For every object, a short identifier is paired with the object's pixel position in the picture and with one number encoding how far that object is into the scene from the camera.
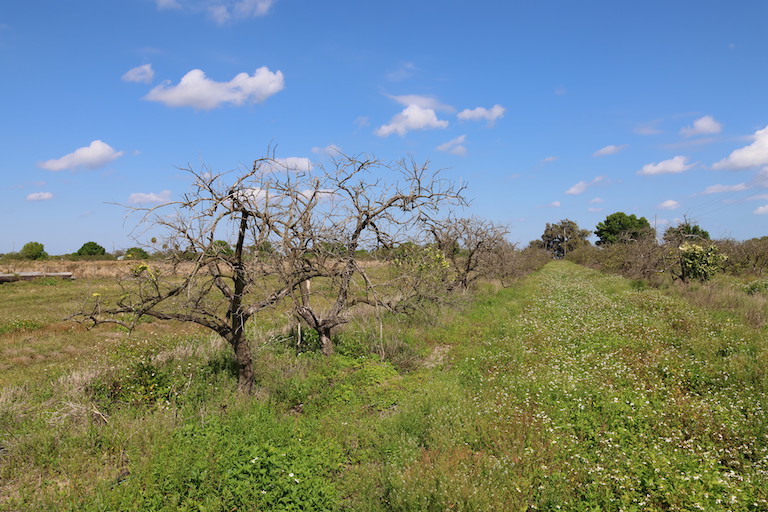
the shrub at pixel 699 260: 22.05
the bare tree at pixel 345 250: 10.16
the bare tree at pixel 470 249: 21.28
